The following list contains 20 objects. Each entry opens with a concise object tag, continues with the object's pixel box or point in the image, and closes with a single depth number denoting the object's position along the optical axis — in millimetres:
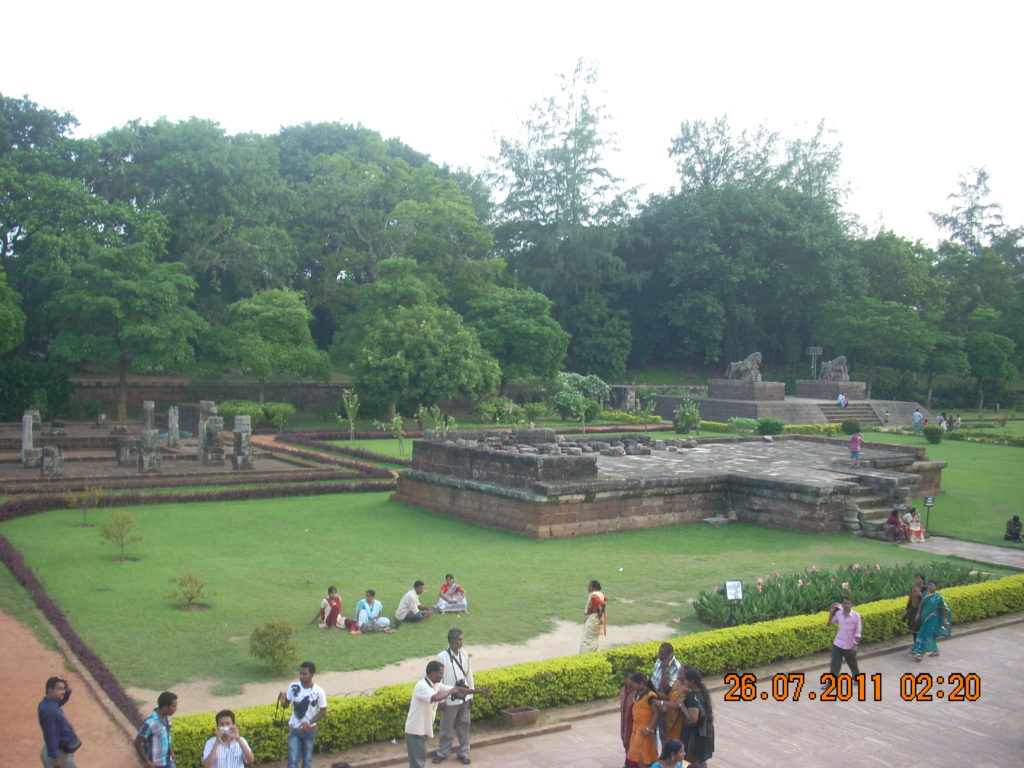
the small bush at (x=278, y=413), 32312
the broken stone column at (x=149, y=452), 21203
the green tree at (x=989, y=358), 47688
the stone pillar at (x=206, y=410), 25947
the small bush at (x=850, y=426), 35375
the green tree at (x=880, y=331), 44844
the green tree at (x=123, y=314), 32094
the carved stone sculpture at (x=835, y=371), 43156
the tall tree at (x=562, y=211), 48906
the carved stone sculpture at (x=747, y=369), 41434
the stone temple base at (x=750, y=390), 40469
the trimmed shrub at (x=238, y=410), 31659
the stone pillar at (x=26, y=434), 22000
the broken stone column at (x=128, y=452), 22562
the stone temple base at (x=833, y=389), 42031
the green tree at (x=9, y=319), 30062
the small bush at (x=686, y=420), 34406
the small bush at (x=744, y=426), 33719
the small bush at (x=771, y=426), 32500
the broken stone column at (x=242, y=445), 22266
